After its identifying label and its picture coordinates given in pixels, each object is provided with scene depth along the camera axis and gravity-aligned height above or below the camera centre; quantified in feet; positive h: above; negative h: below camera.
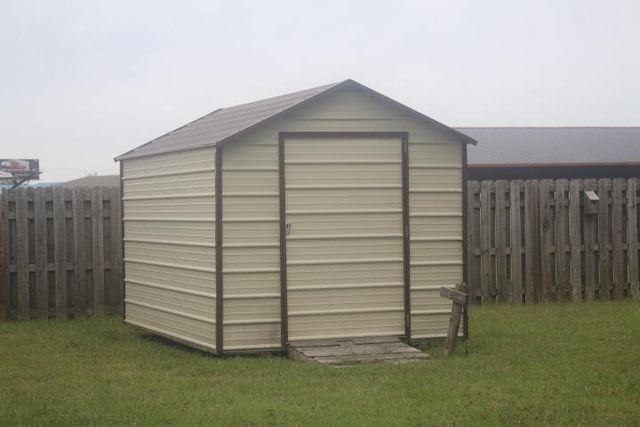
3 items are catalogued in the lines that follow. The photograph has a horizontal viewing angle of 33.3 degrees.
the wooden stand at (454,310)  41.14 -4.52
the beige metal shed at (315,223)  41.98 -1.10
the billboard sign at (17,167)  97.81 +3.21
